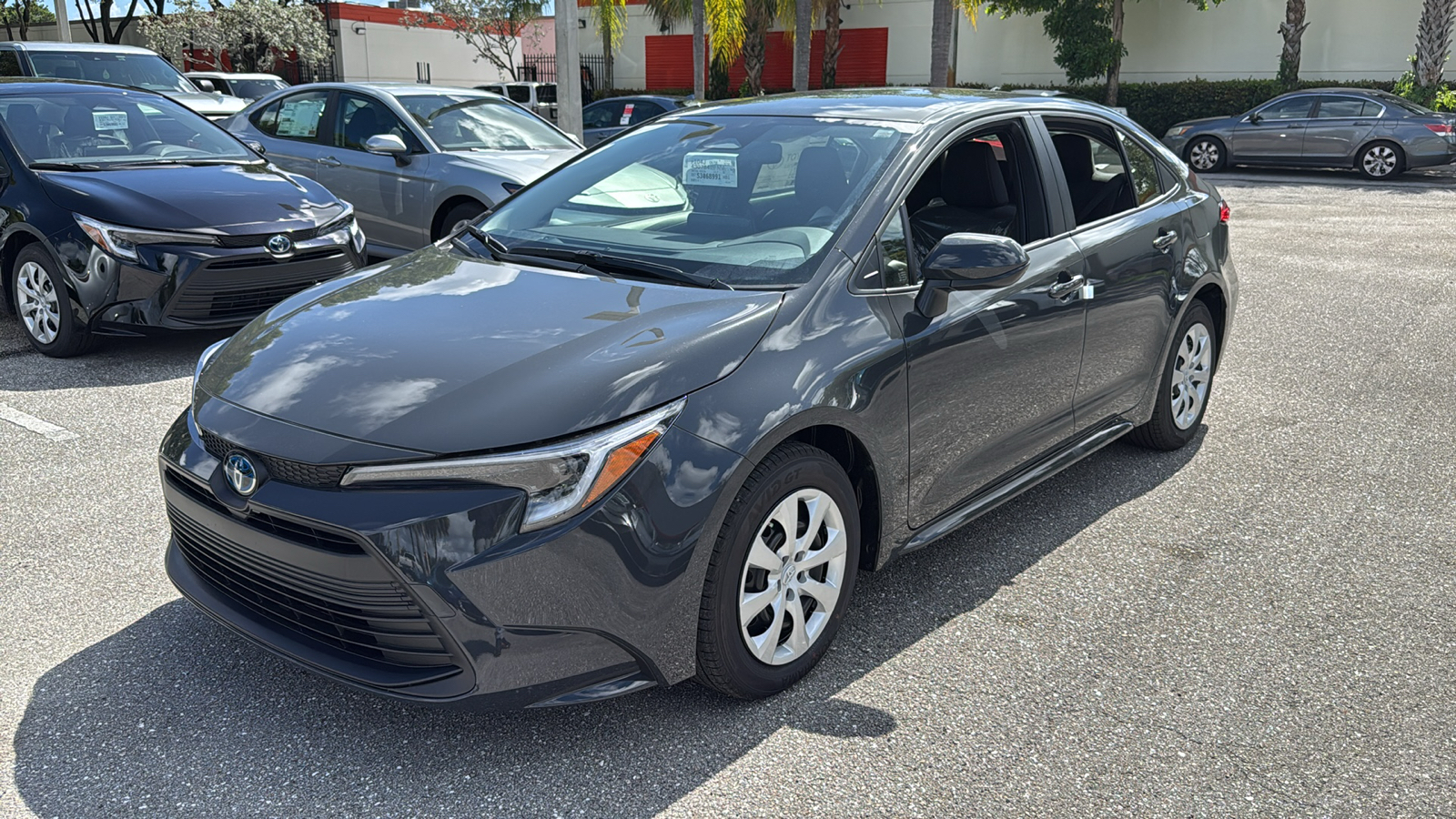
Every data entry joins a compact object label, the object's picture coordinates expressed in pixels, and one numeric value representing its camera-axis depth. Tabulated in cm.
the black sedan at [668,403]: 259
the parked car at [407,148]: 841
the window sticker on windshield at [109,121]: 715
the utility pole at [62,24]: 2355
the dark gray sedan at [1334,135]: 1697
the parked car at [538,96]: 2583
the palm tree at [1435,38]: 2133
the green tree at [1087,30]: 2523
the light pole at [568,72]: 1410
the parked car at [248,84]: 2048
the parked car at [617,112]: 1867
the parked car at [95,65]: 1222
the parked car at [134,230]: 620
